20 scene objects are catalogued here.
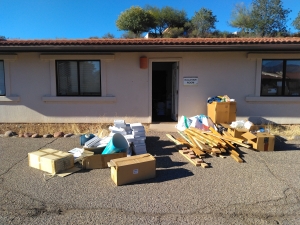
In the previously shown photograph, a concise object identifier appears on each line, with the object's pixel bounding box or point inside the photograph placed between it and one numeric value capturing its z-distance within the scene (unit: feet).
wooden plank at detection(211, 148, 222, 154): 18.51
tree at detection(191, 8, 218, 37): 110.42
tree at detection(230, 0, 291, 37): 93.45
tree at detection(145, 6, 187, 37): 114.73
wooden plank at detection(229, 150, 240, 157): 18.34
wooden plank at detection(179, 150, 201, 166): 16.50
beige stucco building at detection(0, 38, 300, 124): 28.71
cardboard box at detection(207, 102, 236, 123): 25.64
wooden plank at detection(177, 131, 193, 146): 20.42
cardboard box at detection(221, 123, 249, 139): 21.27
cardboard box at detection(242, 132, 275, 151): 19.66
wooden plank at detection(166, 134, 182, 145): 20.90
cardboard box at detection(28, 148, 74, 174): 14.96
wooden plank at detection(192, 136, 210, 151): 18.70
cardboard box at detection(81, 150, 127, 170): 15.81
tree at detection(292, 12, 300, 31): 92.32
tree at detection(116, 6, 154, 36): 108.47
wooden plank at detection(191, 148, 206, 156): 18.09
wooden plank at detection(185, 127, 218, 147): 19.47
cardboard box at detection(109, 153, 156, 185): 13.34
